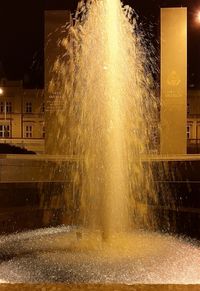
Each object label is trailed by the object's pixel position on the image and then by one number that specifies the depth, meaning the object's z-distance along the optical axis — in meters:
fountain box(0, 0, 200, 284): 7.50
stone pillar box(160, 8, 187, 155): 19.52
